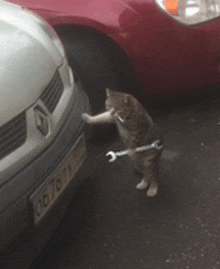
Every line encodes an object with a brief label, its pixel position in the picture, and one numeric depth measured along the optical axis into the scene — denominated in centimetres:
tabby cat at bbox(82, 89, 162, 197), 241
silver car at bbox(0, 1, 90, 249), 177
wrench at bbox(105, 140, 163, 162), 243
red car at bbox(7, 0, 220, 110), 282
